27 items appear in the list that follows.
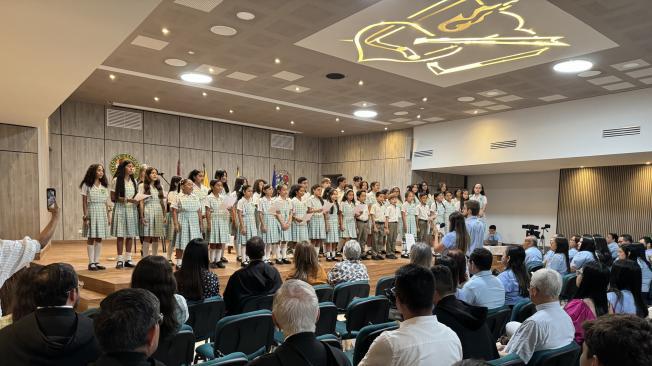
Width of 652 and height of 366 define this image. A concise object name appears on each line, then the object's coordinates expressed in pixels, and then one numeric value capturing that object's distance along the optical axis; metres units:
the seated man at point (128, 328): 1.21
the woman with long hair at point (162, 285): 2.01
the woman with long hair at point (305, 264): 3.58
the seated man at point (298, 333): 1.46
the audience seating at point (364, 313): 3.07
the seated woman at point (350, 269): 3.79
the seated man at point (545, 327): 2.07
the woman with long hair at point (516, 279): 3.50
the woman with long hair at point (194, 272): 2.88
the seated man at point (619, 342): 1.07
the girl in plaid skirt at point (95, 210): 5.37
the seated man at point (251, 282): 3.13
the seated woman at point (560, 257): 5.08
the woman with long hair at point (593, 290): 2.65
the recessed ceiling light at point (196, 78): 8.00
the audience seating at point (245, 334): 2.38
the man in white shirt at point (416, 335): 1.57
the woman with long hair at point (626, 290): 3.10
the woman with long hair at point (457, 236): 4.42
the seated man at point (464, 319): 2.17
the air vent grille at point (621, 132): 8.65
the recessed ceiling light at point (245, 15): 5.30
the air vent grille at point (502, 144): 10.73
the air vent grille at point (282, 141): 14.18
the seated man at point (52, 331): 1.49
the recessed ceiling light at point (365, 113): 11.01
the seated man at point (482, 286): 2.90
